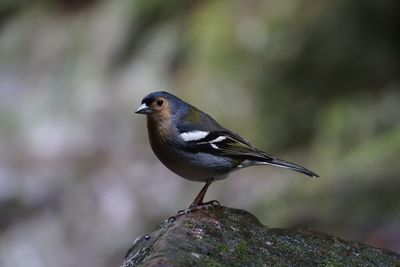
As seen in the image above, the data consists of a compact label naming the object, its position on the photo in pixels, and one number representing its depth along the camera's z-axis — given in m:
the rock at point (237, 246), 8.11
